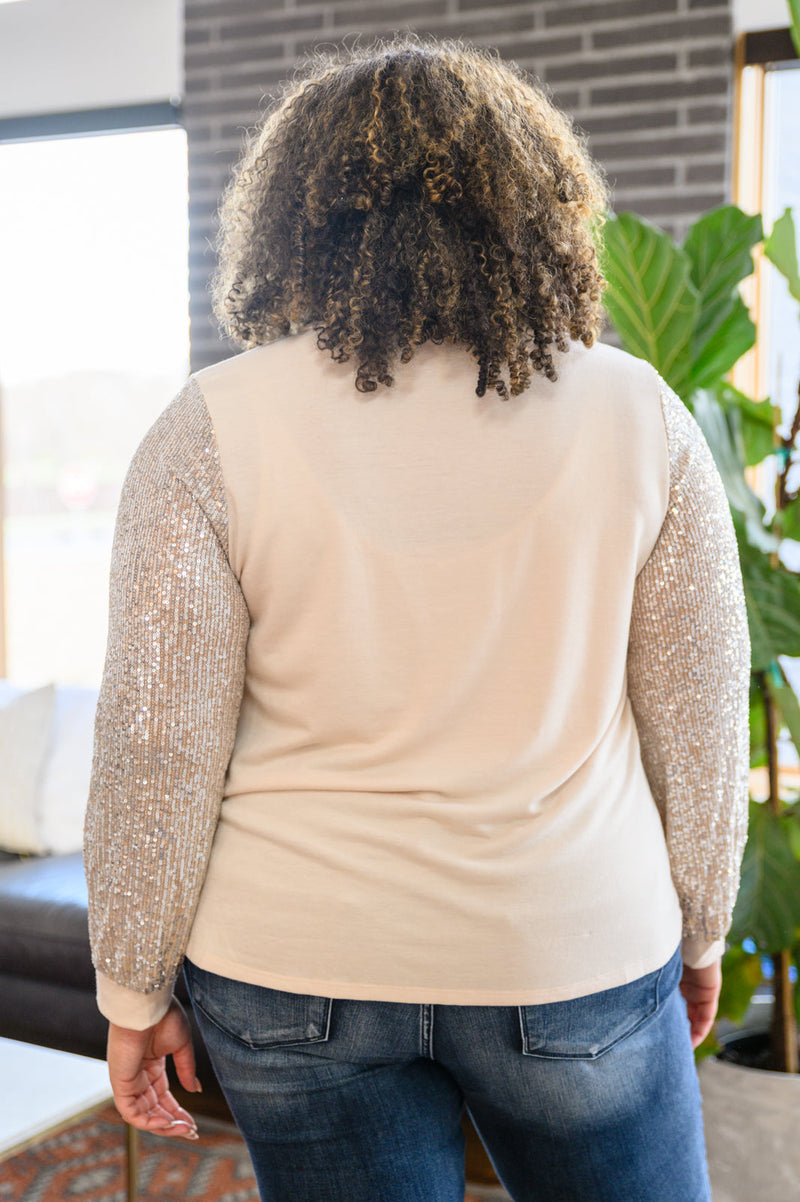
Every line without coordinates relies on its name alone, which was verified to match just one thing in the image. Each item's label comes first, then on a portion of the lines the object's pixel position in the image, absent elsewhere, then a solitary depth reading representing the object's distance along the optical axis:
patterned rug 1.98
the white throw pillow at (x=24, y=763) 2.58
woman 0.76
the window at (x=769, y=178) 2.83
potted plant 1.68
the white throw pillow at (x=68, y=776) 2.60
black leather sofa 2.24
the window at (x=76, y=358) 3.75
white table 1.65
